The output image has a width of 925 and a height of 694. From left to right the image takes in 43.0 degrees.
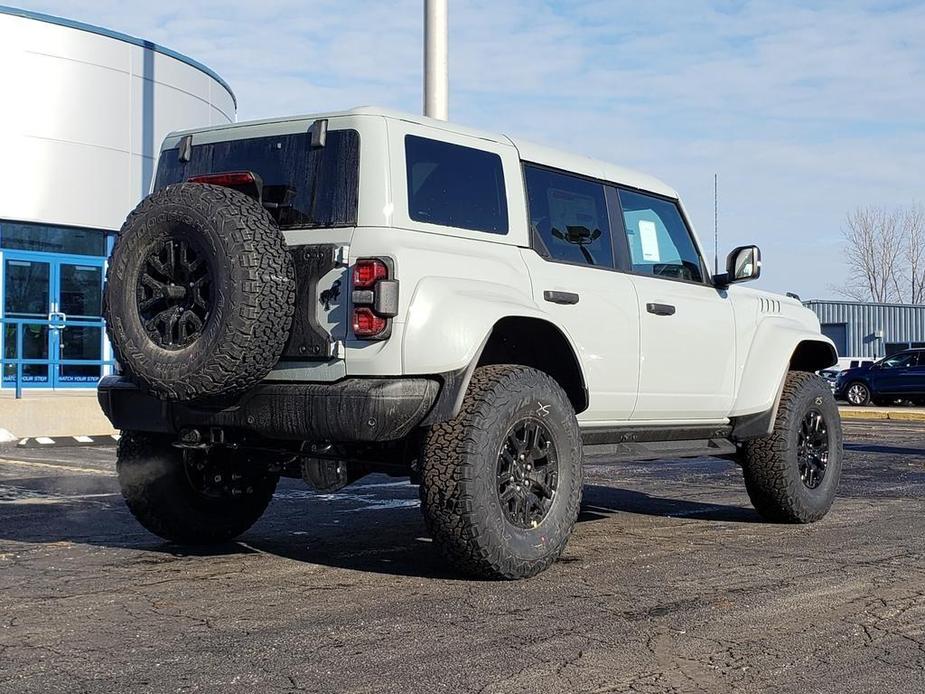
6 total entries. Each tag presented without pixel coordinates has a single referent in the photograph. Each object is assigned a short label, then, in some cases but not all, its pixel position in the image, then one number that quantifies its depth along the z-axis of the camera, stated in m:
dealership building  19.73
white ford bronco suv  4.99
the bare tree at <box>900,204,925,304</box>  68.38
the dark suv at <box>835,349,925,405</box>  30.06
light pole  13.41
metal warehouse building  51.12
